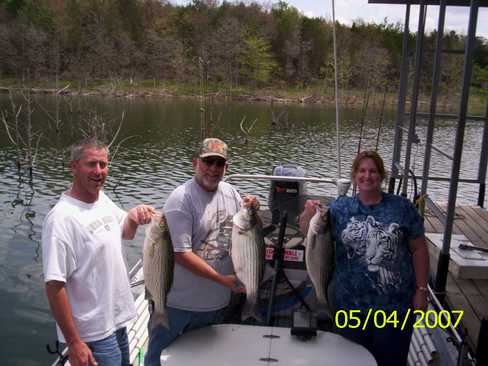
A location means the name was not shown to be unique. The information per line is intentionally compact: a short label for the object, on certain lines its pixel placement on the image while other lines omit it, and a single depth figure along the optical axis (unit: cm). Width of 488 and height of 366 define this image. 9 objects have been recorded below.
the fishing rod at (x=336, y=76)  541
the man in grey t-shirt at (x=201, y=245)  276
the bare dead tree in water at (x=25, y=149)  1719
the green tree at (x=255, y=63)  7088
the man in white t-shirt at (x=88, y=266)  236
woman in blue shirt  280
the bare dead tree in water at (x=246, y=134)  2652
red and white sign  373
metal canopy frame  424
